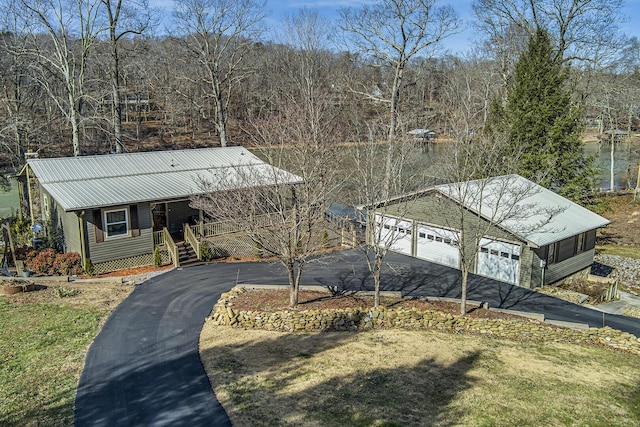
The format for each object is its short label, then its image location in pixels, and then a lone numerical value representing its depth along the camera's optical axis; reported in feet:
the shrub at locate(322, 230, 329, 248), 77.78
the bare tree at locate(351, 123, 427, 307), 49.80
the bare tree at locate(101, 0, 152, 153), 101.33
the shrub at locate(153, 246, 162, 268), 66.74
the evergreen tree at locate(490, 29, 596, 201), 92.99
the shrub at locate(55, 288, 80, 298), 55.06
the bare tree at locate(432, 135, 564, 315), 62.95
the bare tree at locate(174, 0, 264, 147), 115.65
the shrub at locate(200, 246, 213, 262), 70.28
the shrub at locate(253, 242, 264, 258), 72.91
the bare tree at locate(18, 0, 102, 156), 92.53
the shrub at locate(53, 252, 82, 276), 64.18
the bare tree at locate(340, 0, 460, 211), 95.09
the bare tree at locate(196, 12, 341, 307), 50.62
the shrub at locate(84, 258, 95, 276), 63.41
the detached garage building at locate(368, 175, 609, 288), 65.10
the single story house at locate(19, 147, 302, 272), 64.39
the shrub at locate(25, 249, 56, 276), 63.94
